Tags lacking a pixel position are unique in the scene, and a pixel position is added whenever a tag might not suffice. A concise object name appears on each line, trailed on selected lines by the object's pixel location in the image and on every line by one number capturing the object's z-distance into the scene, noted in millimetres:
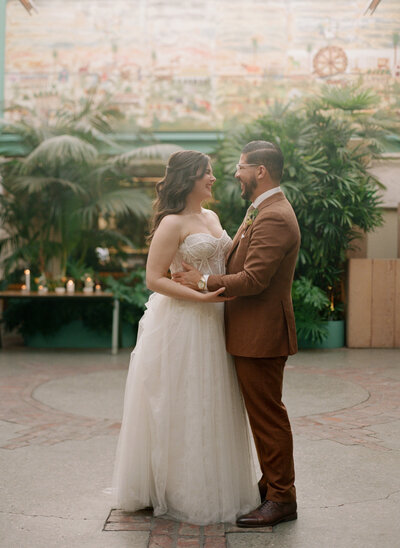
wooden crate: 9430
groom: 3383
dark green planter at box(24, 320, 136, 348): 9531
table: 8789
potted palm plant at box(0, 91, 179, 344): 9461
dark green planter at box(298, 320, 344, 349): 9445
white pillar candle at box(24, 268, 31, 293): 8984
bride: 3439
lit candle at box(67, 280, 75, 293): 9070
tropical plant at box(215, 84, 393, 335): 8984
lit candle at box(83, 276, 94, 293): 9094
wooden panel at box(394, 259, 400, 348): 9438
